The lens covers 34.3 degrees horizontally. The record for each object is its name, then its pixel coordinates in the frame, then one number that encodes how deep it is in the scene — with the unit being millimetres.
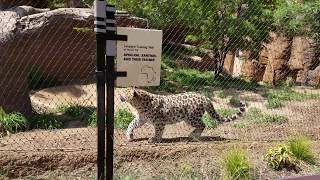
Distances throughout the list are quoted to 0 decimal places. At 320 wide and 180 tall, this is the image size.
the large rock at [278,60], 18875
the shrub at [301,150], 7234
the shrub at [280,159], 6930
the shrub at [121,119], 8852
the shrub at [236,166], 6250
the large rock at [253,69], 19562
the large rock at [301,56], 17125
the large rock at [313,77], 16972
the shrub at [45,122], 8750
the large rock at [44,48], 8922
